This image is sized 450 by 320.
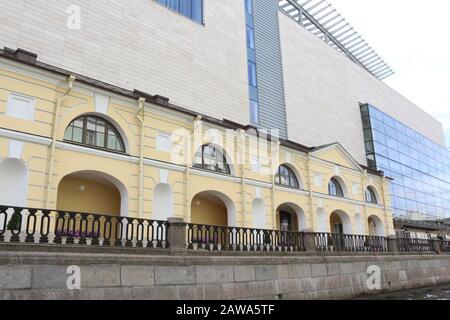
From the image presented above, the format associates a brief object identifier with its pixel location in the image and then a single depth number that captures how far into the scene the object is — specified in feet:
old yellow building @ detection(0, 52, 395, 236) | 37.19
